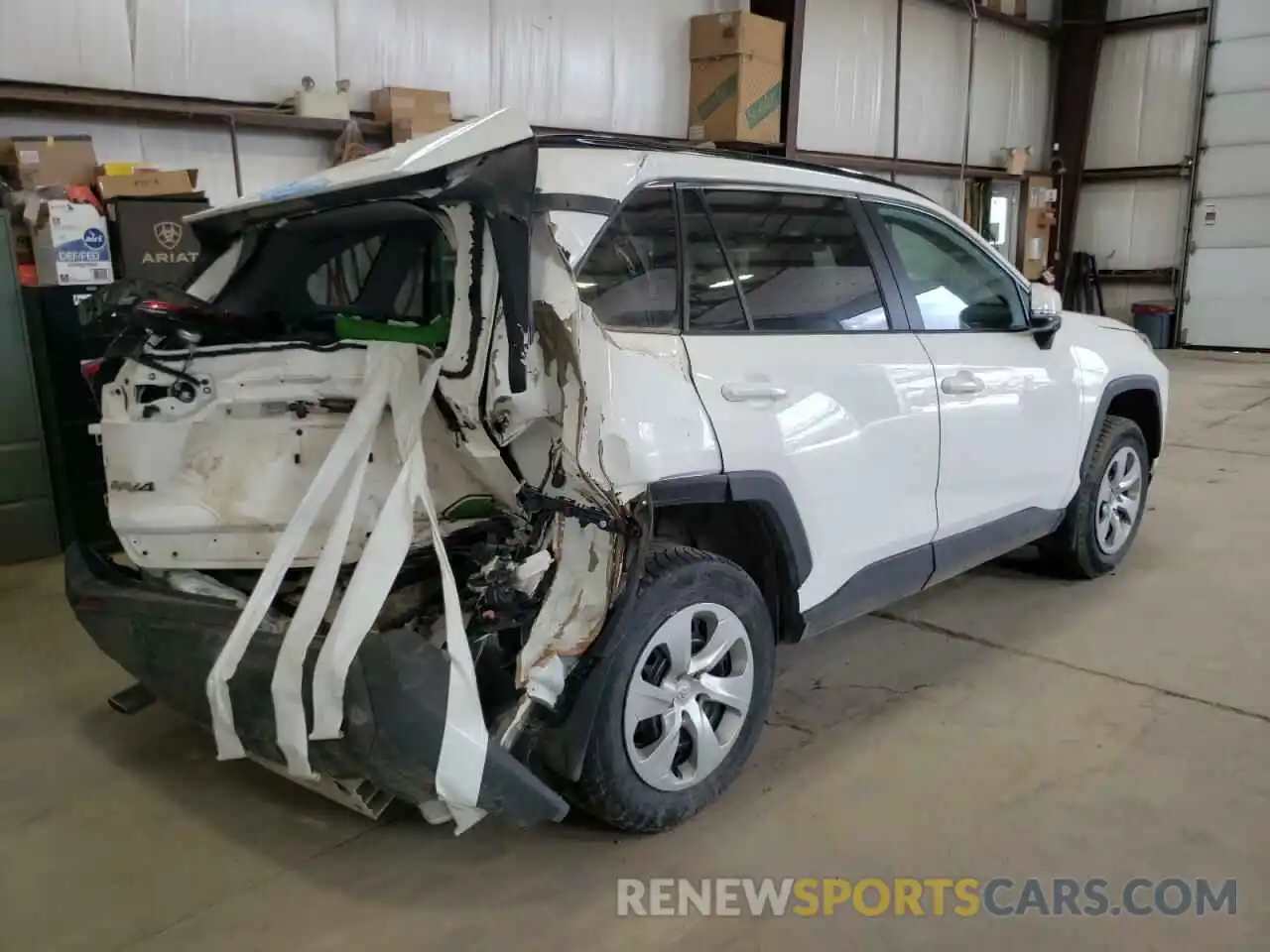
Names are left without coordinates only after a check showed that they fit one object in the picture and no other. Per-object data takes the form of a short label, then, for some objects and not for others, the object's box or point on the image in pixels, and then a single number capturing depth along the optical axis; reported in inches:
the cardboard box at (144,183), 187.5
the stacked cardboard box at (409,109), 238.5
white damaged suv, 82.3
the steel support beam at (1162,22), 506.0
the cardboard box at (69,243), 180.7
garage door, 492.1
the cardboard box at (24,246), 185.2
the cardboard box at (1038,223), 534.6
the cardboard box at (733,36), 319.3
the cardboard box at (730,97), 324.8
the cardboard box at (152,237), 184.9
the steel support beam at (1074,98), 533.0
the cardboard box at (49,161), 184.2
